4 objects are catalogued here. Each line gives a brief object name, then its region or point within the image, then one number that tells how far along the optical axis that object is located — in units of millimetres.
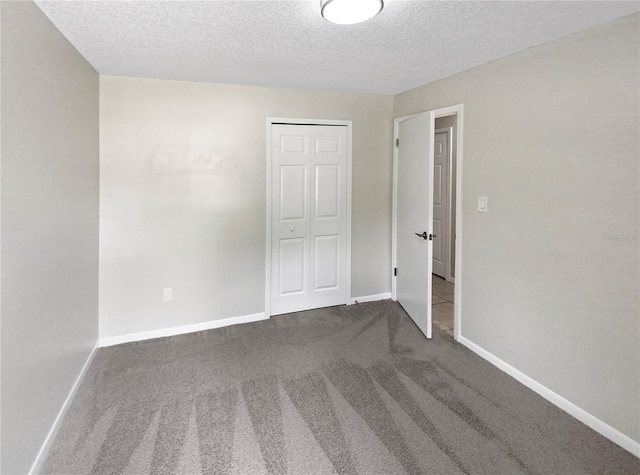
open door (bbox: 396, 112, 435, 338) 3125
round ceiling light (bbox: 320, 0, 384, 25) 1688
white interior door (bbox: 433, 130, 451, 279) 4938
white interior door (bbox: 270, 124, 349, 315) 3564
